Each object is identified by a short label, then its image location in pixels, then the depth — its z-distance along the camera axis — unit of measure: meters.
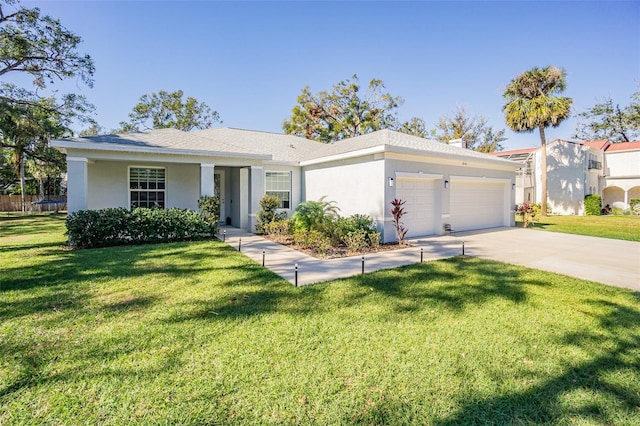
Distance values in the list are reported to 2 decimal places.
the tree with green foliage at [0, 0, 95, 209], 13.39
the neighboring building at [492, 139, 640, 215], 26.31
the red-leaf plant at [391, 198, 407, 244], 10.04
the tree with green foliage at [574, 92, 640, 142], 33.97
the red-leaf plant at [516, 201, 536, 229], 14.92
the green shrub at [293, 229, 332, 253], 8.79
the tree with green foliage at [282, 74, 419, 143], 28.36
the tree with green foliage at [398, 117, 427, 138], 35.44
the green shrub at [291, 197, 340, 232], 10.41
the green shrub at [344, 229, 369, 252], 8.99
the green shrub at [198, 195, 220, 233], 11.02
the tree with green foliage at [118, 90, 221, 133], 30.64
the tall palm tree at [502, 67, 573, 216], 21.00
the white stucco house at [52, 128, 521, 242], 10.46
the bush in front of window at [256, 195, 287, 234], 12.47
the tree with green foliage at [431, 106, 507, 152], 34.84
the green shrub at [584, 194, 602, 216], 25.23
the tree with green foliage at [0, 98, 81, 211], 20.94
